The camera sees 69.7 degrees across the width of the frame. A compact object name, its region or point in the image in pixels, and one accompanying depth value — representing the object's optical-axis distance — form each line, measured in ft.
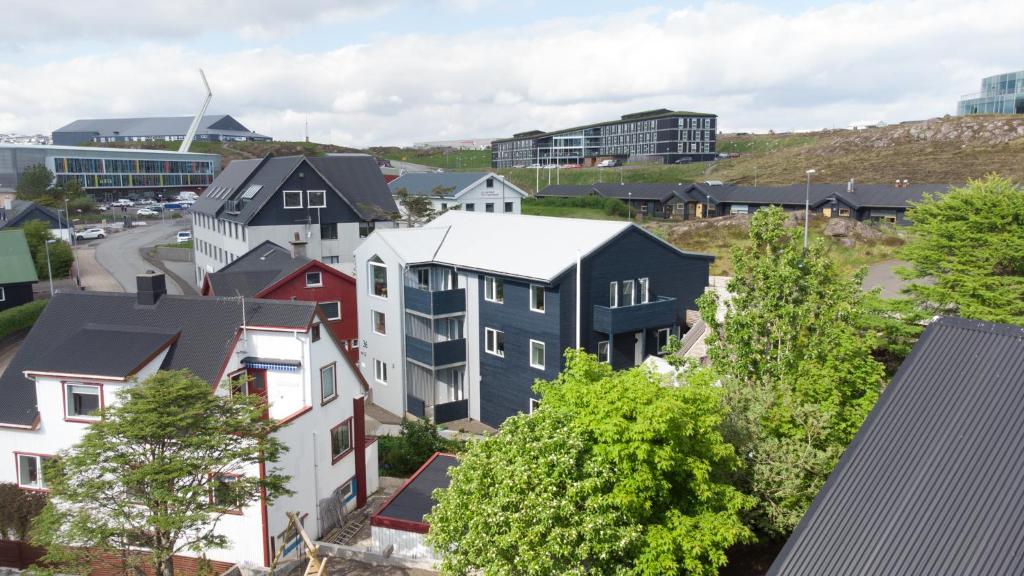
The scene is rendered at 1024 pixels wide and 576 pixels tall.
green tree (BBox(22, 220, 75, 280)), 212.23
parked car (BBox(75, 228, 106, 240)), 319.88
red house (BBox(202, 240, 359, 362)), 132.26
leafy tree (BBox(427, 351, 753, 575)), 49.88
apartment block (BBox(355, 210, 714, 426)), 113.50
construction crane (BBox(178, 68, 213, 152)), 554.87
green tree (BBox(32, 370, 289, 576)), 58.29
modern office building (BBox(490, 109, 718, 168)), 557.74
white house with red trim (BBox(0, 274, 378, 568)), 79.41
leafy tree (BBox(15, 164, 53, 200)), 384.47
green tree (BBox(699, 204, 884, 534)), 61.98
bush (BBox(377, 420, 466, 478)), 106.42
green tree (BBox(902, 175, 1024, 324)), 90.54
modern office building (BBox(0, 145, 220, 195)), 461.37
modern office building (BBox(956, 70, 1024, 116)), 496.64
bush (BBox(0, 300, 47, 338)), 157.98
